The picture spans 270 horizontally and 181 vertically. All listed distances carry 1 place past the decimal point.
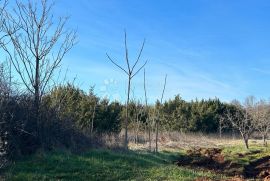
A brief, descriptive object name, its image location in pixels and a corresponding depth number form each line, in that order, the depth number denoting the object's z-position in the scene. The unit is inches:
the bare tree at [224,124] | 940.0
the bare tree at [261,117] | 688.4
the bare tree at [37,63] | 337.6
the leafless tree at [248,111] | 585.3
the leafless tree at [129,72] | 406.4
